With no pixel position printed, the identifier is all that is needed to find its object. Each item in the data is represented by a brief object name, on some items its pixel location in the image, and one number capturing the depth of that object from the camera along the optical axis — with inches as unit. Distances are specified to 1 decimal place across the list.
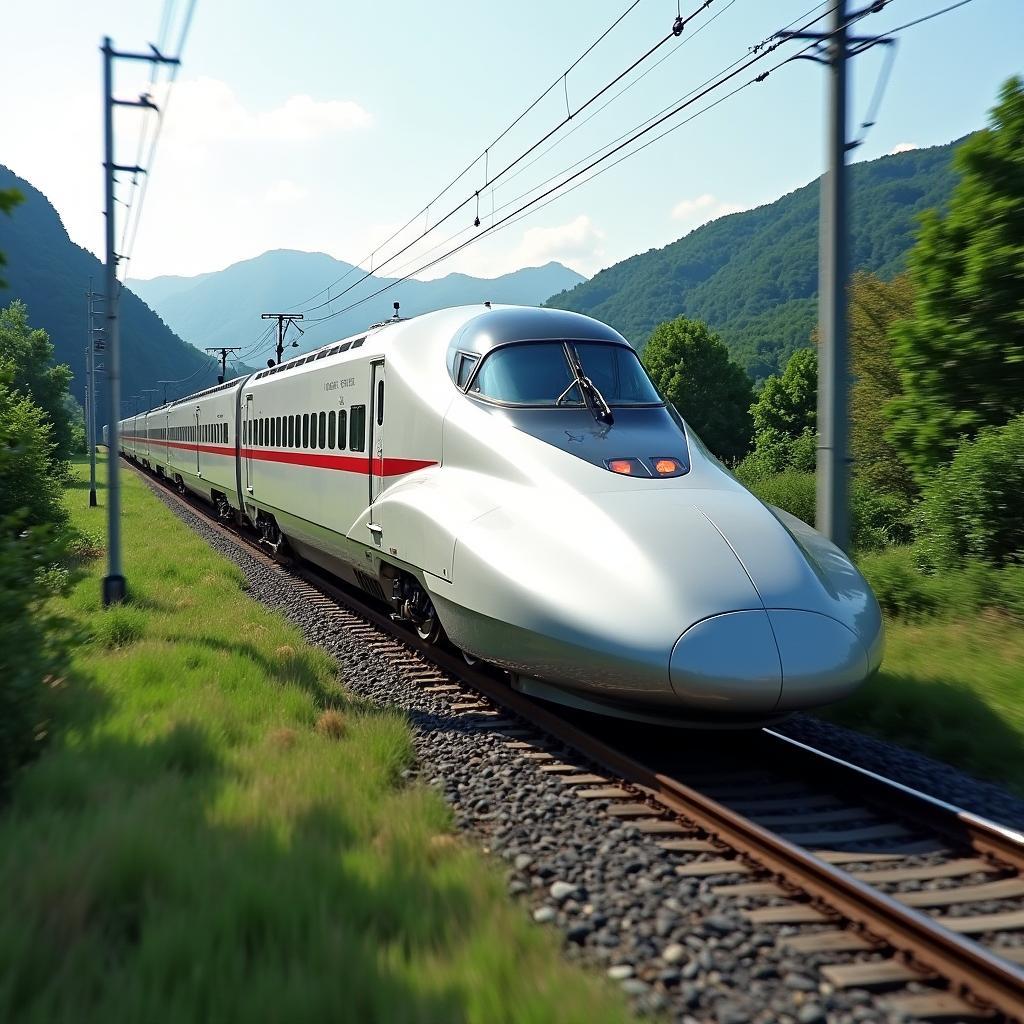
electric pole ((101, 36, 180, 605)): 395.5
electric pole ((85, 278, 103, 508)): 1060.2
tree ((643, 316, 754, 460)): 2301.9
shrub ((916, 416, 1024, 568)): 388.5
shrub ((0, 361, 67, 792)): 154.5
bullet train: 178.1
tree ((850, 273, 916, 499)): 1098.1
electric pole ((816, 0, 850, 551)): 285.4
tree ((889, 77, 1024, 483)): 497.7
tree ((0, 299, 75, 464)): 1856.5
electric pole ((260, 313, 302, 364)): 1290.7
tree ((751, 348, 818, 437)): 2285.9
